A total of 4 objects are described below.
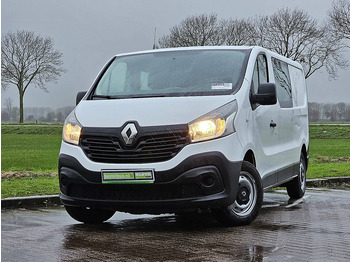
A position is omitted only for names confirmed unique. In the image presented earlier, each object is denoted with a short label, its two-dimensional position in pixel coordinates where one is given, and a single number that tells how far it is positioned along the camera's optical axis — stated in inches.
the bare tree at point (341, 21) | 1971.0
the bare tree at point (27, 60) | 2490.2
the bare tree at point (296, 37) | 2176.4
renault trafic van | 253.3
